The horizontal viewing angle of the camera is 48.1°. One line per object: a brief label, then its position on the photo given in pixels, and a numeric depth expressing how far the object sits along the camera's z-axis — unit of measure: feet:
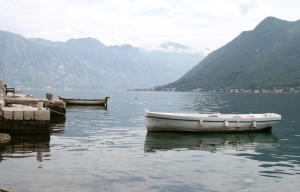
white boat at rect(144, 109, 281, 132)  91.86
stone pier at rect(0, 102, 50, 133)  78.89
